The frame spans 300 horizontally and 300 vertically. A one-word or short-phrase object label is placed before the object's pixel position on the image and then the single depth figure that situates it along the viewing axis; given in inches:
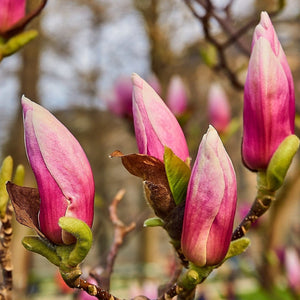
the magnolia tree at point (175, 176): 21.7
